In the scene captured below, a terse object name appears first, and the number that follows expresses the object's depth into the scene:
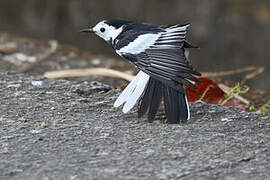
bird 6.24
